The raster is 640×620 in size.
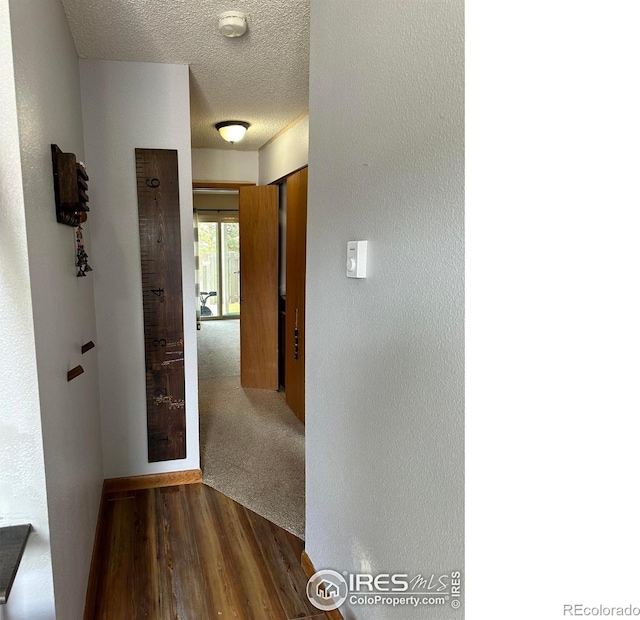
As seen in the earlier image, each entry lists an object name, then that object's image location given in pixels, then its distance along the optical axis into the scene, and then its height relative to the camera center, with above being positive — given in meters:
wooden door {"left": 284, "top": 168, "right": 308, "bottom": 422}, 3.75 -0.17
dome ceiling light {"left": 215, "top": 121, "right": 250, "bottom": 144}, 3.57 +1.08
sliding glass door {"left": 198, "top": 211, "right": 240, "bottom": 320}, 8.94 +0.14
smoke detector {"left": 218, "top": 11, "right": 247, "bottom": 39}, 1.93 +1.04
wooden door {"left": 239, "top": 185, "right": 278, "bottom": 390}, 4.43 -0.10
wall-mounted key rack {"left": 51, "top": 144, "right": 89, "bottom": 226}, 1.53 +0.30
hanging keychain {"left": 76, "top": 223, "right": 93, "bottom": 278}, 1.97 +0.07
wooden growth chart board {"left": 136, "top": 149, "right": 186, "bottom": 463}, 2.52 -0.15
